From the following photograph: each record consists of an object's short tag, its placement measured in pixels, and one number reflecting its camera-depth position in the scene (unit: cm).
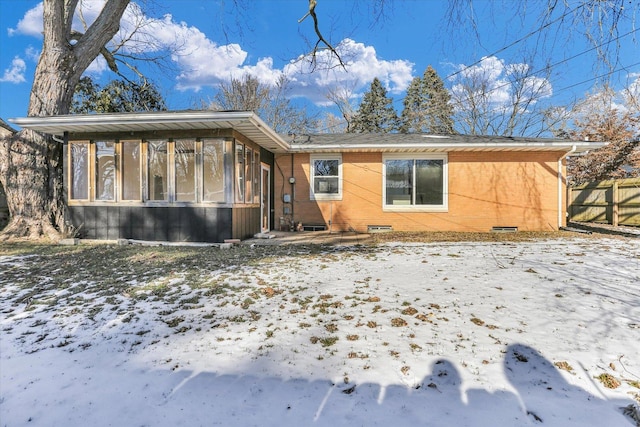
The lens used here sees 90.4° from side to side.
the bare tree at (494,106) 2027
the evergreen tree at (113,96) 1198
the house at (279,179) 709
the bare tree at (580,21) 264
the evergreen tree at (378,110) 2683
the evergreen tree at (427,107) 2312
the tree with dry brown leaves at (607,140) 1520
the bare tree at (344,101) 2372
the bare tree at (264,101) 2208
